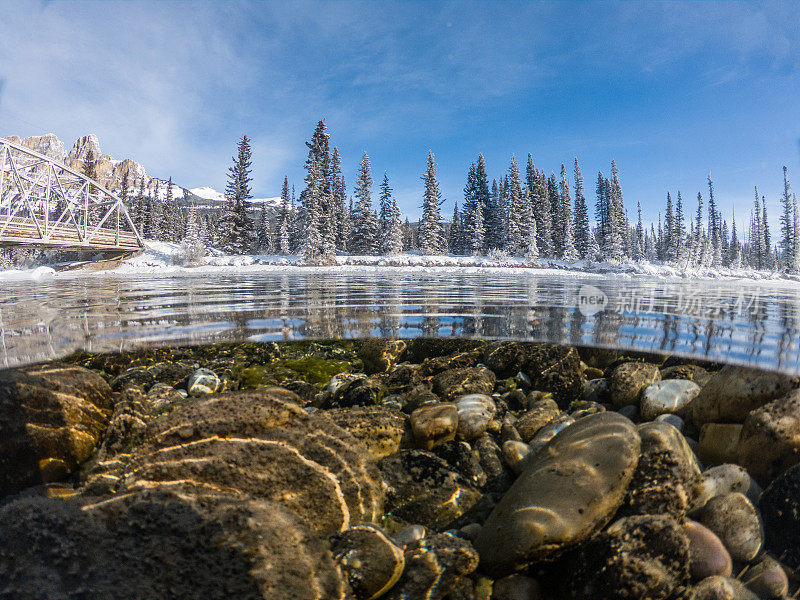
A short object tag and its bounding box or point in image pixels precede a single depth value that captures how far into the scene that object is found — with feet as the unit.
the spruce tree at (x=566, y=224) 186.50
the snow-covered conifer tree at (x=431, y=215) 167.73
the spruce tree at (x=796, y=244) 183.73
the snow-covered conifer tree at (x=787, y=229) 196.03
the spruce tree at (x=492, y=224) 194.09
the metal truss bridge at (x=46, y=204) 98.32
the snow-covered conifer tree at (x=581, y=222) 204.64
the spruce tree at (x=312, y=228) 132.98
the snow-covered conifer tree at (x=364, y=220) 175.63
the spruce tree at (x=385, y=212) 176.55
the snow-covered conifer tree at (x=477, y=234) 182.19
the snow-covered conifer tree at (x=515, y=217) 175.01
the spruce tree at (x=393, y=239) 161.38
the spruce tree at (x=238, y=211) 140.97
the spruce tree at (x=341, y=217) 204.44
